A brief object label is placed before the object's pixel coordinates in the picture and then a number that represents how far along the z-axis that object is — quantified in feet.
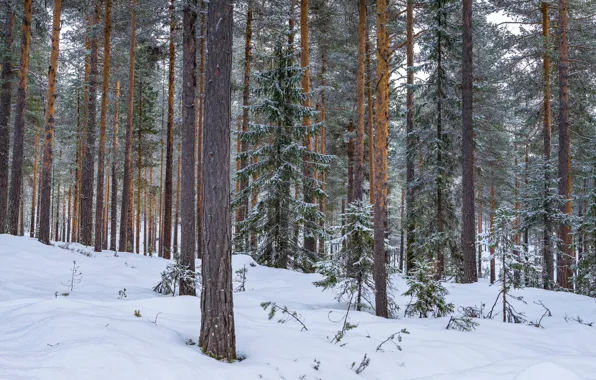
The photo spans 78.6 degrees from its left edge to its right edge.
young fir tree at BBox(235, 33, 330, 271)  40.16
